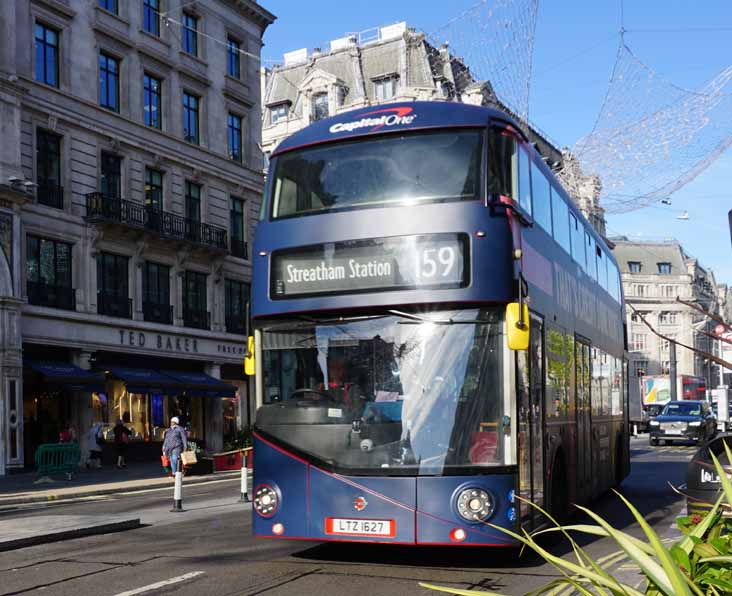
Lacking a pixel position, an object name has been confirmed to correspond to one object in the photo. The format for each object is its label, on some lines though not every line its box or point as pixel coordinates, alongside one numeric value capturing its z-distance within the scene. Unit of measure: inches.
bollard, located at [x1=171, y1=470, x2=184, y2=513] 637.1
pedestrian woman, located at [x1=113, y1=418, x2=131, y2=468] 1234.0
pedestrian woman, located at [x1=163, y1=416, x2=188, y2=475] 895.7
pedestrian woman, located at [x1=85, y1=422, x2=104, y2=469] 1229.1
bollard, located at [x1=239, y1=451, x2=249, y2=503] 685.3
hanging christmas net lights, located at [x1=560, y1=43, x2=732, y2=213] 424.2
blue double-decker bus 351.3
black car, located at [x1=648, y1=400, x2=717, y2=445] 1504.7
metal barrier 988.6
